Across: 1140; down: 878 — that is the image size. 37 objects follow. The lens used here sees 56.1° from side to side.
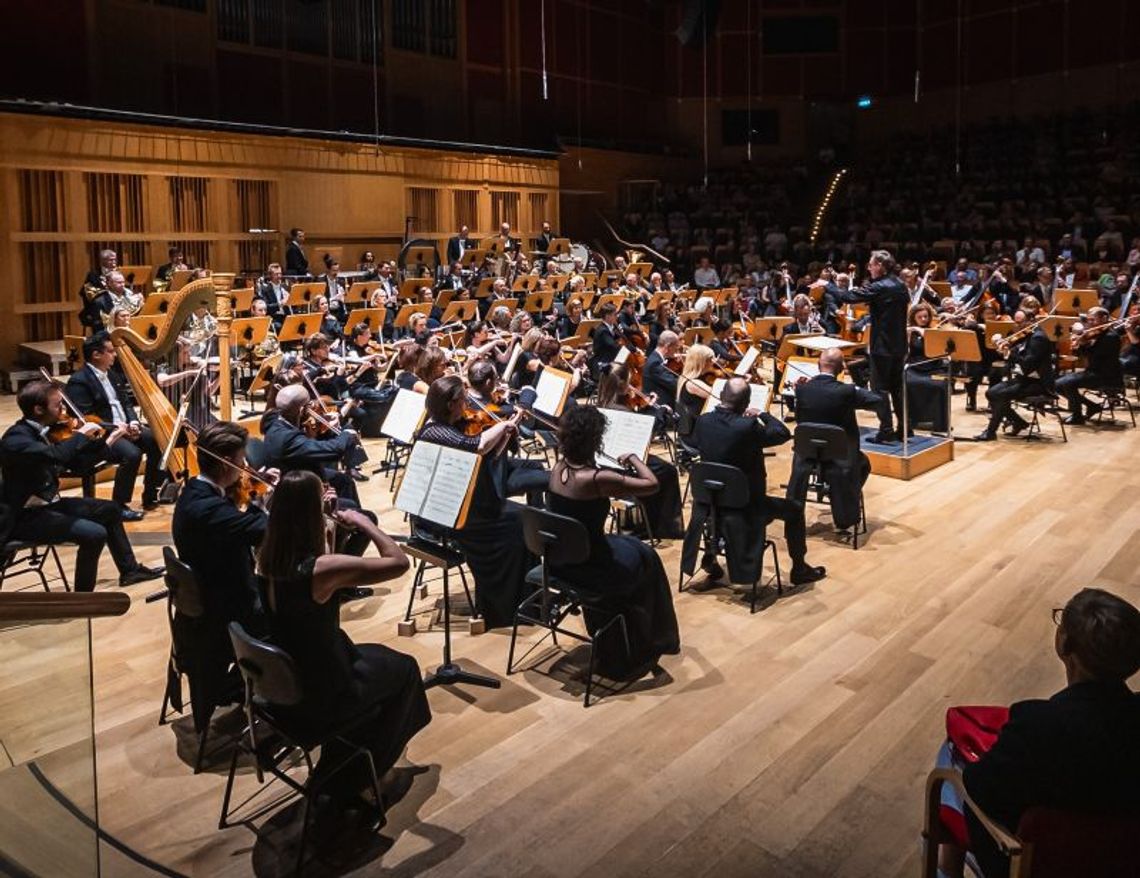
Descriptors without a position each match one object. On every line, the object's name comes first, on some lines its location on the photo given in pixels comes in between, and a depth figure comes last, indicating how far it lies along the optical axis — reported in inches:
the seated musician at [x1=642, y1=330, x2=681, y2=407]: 323.9
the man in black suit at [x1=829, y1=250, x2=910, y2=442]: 342.6
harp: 241.8
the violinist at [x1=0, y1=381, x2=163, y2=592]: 209.0
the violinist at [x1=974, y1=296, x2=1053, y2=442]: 369.1
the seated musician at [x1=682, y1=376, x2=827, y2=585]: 223.6
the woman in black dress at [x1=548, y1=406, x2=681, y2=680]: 183.6
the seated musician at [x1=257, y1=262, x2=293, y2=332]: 469.4
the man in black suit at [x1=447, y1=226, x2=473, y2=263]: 636.7
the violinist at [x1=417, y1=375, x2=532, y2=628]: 207.6
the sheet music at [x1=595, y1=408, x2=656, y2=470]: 227.5
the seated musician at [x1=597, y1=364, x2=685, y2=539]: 267.7
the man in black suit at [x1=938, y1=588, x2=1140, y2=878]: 91.6
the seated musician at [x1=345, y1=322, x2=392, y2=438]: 344.5
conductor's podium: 331.0
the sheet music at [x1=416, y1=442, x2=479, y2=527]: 181.5
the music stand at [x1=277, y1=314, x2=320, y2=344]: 404.5
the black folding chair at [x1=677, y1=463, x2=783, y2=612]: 217.5
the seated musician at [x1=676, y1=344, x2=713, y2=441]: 297.3
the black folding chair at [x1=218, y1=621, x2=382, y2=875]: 130.9
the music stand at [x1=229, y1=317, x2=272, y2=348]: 383.2
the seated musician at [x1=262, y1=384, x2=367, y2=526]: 222.8
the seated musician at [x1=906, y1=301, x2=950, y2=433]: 361.7
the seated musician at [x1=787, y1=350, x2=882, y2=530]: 263.0
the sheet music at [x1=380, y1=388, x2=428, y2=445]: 253.9
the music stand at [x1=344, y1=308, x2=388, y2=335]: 415.8
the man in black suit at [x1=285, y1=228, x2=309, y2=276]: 555.2
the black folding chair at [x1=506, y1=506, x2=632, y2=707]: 179.0
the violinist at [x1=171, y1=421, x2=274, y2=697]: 158.2
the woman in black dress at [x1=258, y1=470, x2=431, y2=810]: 133.3
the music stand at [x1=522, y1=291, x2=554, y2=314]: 500.1
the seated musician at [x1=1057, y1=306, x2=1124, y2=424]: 384.2
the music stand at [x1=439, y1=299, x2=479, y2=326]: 449.7
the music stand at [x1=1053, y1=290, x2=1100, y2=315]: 471.5
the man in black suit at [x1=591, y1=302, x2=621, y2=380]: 394.6
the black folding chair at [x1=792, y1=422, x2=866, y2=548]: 249.6
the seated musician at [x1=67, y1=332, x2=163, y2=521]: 280.8
